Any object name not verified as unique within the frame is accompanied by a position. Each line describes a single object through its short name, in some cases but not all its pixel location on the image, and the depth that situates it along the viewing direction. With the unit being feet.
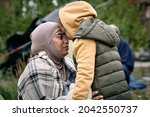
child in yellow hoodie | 14.82
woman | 15.12
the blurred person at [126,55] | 31.63
